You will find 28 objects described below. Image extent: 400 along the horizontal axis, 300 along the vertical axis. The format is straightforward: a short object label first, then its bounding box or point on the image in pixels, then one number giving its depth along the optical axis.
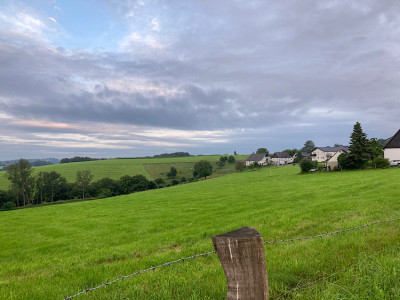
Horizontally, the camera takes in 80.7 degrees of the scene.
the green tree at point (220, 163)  128.25
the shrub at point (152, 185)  86.88
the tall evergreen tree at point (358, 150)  46.66
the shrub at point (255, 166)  96.28
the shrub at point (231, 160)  136.75
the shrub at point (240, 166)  94.19
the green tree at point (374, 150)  47.60
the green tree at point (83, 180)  80.94
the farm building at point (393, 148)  54.66
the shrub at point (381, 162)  46.16
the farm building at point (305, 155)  121.28
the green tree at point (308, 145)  174.51
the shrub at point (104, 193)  76.24
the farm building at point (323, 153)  105.06
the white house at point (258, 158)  124.08
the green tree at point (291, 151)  138.44
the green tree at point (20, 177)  66.75
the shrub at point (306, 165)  52.31
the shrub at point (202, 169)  96.12
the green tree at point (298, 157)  114.07
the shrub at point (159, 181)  92.38
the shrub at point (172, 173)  108.56
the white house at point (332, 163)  53.00
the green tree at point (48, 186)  72.62
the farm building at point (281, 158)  128.39
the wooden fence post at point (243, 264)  2.29
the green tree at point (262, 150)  163.45
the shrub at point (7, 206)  59.38
